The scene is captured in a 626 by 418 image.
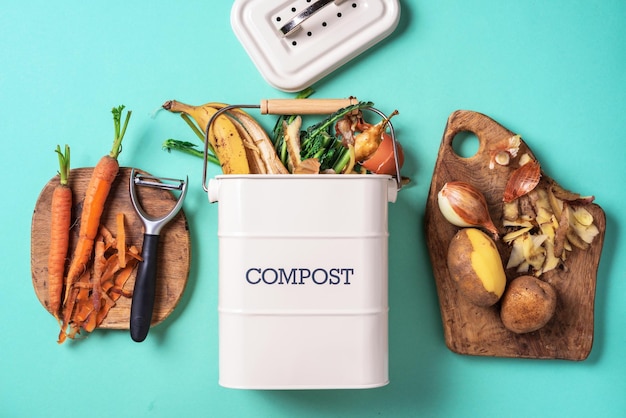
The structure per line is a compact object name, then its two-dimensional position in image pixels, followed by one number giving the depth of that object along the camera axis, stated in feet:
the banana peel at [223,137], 3.61
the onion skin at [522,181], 3.59
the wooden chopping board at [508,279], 3.63
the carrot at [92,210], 3.60
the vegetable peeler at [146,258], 3.52
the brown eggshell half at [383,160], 3.55
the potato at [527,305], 3.38
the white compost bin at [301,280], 3.23
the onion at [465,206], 3.48
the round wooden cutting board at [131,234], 3.68
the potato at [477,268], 3.36
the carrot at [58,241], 3.61
